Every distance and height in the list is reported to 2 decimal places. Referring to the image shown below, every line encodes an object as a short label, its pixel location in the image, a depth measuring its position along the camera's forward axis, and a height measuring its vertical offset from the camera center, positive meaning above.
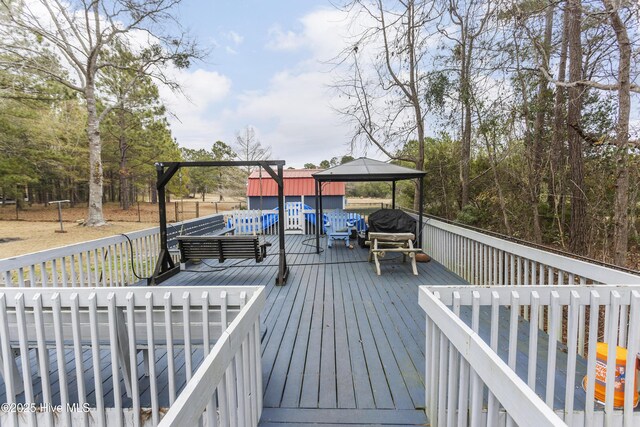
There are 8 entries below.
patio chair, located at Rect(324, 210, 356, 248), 7.01 -0.82
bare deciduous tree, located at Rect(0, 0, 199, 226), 10.02 +5.70
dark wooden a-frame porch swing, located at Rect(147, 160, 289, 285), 4.16 -0.21
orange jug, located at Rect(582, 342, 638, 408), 1.88 -1.21
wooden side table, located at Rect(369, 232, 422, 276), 4.79 -0.86
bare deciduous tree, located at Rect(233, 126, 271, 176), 24.56 +4.04
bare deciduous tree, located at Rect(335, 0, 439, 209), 8.02 +3.48
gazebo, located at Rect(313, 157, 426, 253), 5.79 +0.42
